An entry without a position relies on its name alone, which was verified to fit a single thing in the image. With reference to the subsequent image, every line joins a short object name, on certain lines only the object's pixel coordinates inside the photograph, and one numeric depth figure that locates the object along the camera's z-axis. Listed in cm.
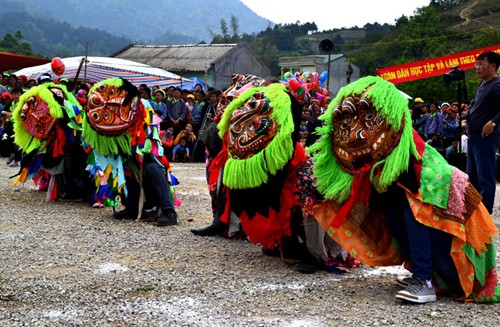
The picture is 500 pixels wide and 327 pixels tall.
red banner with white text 1705
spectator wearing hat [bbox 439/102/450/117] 1324
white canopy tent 1798
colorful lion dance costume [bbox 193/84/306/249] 435
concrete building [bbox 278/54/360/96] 3634
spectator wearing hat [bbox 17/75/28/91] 1312
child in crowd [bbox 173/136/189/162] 1333
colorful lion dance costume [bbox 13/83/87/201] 748
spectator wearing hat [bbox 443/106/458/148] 1258
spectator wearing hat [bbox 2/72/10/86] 1389
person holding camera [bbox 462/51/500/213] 566
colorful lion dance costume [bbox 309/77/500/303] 377
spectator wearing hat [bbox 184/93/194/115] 1412
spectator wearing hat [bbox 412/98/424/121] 1433
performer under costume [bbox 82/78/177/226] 622
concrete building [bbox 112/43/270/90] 3447
